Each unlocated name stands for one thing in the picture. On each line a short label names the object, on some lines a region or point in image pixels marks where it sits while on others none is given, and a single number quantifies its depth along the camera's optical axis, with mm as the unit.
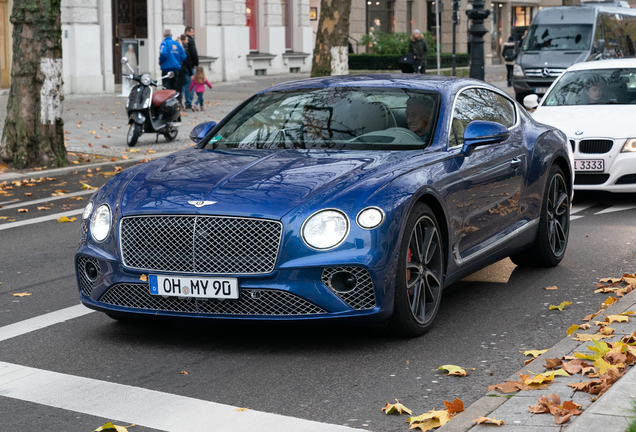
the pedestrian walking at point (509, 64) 31780
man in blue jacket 23562
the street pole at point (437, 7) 29188
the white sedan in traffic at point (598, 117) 10852
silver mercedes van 25562
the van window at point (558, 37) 25891
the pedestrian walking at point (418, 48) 30469
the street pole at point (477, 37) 25406
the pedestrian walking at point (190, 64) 24812
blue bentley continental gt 5238
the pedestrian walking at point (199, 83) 24012
